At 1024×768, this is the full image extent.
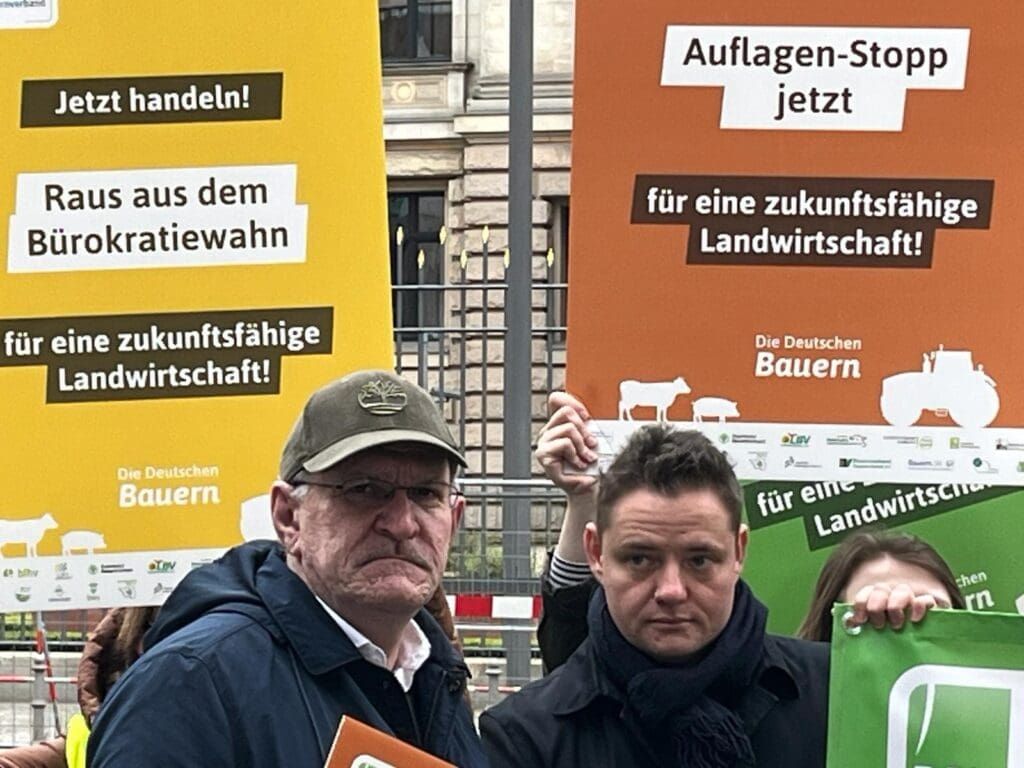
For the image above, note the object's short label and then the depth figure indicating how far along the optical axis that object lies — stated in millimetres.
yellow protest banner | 3898
